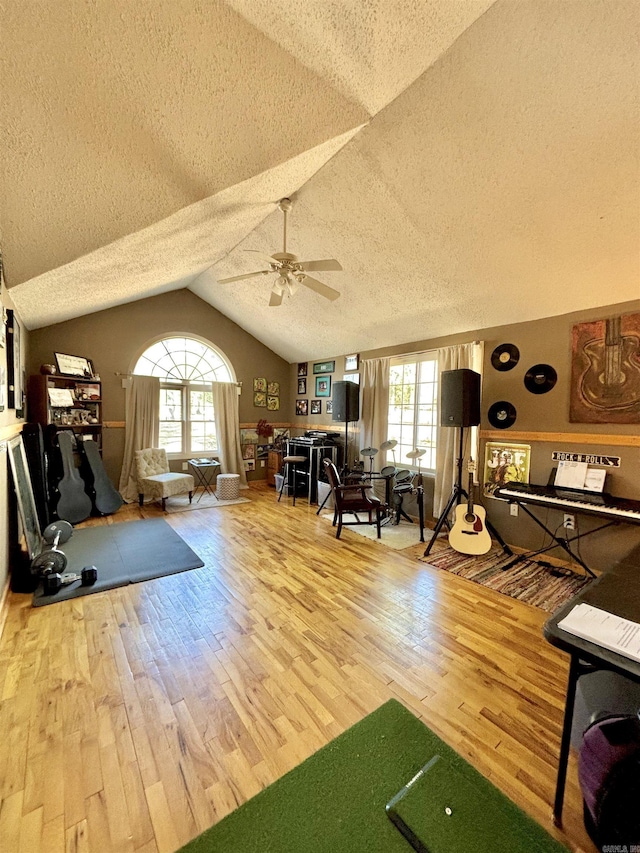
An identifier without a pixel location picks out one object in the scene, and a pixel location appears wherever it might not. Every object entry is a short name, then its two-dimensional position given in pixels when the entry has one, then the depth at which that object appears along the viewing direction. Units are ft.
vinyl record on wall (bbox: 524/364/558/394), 10.82
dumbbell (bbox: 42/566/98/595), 8.61
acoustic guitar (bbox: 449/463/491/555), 11.00
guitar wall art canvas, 9.30
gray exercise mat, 9.21
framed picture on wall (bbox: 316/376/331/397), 19.86
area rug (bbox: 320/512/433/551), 12.19
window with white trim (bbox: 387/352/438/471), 14.52
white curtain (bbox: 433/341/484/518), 12.64
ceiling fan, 8.15
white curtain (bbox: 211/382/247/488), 19.90
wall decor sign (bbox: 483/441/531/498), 11.45
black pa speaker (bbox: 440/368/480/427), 10.82
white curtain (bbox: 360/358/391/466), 16.12
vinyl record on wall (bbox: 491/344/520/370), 11.64
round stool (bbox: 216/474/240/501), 17.65
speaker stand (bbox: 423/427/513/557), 10.96
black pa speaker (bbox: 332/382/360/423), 15.92
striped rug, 8.70
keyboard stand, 9.63
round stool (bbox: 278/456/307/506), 16.98
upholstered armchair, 15.85
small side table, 18.21
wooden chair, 12.37
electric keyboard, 8.24
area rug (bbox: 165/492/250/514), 16.25
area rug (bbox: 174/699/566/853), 3.62
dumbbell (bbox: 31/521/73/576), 8.90
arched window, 18.48
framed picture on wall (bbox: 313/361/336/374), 19.49
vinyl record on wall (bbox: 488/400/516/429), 11.76
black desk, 3.10
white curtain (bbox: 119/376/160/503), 17.20
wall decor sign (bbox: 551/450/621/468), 9.62
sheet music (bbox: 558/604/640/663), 3.19
